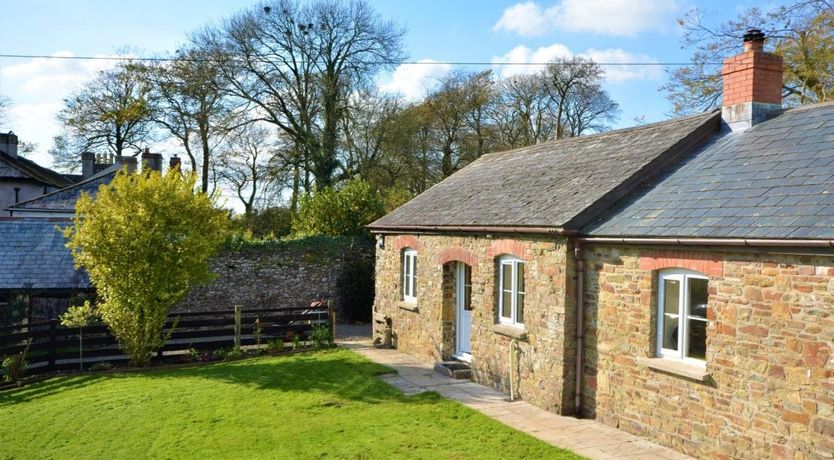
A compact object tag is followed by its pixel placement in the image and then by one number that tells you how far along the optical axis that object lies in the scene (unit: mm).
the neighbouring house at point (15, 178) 35188
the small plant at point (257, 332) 16359
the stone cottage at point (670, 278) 7168
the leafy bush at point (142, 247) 14211
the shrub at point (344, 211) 24578
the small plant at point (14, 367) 13555
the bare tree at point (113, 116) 34750
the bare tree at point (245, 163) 33094
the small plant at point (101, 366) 14759
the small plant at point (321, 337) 16641
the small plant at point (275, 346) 16219
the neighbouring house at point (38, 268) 17891
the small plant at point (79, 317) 15224
